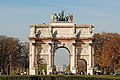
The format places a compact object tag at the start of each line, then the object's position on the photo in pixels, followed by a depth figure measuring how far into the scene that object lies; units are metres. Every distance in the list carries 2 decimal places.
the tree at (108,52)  88.00
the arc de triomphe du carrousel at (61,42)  83.88
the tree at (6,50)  94.19
